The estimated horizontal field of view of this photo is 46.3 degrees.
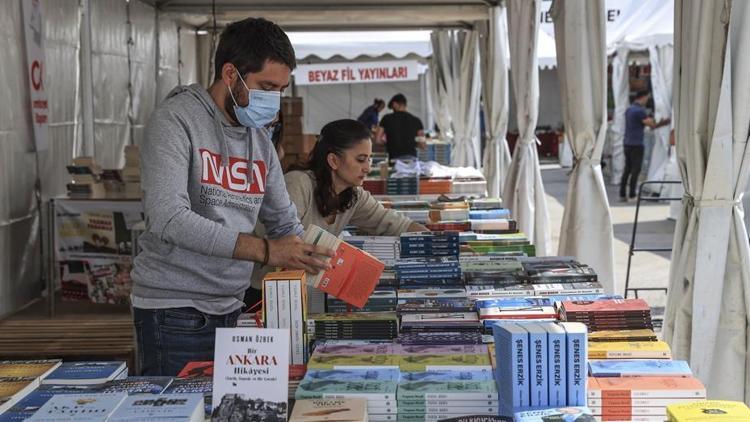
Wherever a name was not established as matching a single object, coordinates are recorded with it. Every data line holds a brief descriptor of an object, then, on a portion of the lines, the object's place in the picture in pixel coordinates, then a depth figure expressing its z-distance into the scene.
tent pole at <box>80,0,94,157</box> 6.59
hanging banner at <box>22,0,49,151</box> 5.39
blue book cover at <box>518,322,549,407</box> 1.95
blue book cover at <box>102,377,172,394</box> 2.11
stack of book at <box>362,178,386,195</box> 6.41
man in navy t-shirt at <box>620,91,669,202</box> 13.75
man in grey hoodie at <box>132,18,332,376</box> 2.32
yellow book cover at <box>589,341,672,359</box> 2.36
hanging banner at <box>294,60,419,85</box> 13.87
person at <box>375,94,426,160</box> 12.12
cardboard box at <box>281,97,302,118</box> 8.40
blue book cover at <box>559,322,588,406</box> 1.96
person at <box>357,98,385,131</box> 15.59
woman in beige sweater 3.74
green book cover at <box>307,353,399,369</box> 2.30
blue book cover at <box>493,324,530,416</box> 1.96
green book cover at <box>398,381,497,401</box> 2.07
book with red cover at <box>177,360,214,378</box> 2.34
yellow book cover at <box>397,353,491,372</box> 2.29
